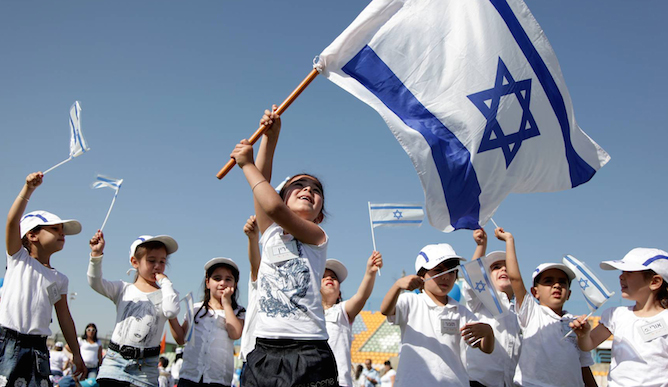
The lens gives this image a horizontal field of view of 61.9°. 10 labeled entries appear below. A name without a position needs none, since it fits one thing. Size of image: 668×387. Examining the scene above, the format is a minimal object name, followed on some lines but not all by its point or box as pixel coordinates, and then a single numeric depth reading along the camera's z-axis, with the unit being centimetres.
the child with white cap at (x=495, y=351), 545
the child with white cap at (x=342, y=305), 480
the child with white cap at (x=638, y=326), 450
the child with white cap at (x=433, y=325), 464
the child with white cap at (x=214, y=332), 525
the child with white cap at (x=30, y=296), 456
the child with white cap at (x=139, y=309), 492
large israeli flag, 434
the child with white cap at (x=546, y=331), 529
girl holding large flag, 297
